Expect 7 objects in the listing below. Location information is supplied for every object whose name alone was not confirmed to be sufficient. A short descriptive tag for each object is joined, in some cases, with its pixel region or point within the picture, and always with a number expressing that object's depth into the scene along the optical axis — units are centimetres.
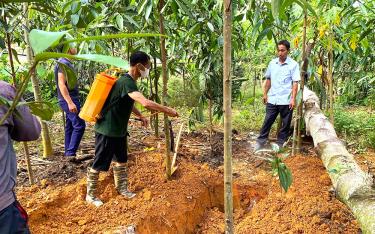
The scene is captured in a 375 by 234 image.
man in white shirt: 490
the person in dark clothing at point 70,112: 434
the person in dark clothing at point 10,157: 173
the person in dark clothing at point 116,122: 325
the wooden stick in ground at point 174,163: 409
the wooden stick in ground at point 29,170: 340
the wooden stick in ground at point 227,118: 167
